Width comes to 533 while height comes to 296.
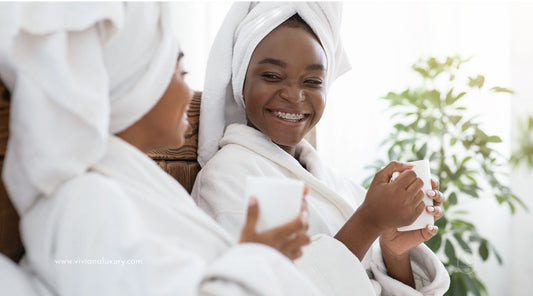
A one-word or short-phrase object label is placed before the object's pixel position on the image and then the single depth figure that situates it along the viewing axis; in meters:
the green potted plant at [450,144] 2.19
